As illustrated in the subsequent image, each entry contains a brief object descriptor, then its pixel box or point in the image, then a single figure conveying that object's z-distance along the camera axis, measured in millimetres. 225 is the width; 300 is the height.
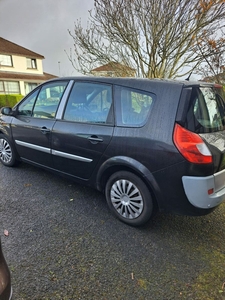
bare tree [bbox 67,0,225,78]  7387
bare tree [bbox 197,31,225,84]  6395
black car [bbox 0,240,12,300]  1196
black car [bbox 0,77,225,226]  2100
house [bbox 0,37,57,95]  24234
